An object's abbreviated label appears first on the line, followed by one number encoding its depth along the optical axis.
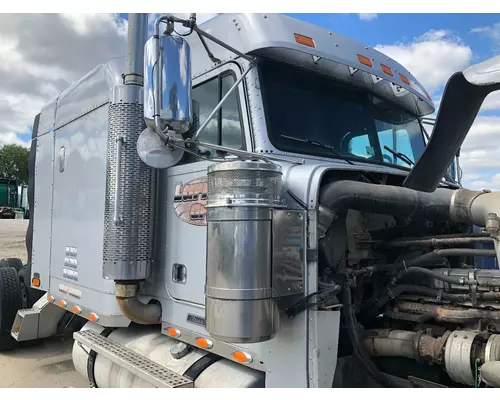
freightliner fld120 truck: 2.40
